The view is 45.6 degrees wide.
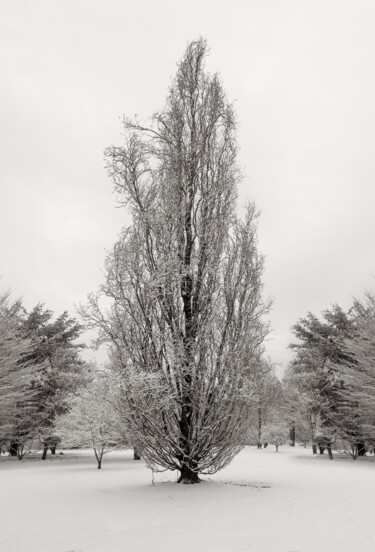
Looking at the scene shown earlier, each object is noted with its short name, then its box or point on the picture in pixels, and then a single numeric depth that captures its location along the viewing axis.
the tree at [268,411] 37.94
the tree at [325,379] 22.12
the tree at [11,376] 20.66
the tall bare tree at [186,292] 10.50
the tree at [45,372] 22.52
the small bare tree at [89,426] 18.25
